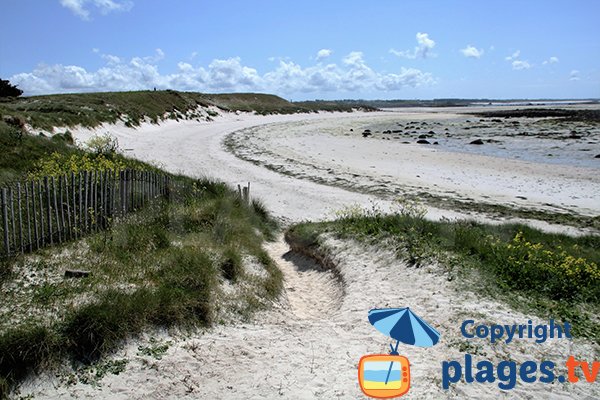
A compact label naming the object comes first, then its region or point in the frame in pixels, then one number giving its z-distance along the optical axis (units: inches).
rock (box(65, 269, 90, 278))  283.3
